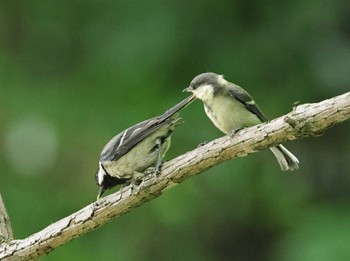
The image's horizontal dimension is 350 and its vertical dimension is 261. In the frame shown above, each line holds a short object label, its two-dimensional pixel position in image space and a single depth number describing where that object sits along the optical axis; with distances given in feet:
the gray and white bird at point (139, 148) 27.61
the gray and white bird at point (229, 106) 27.94
